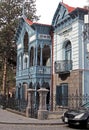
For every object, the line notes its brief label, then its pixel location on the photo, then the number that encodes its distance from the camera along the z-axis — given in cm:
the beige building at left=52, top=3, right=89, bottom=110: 2398
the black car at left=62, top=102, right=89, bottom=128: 1609
